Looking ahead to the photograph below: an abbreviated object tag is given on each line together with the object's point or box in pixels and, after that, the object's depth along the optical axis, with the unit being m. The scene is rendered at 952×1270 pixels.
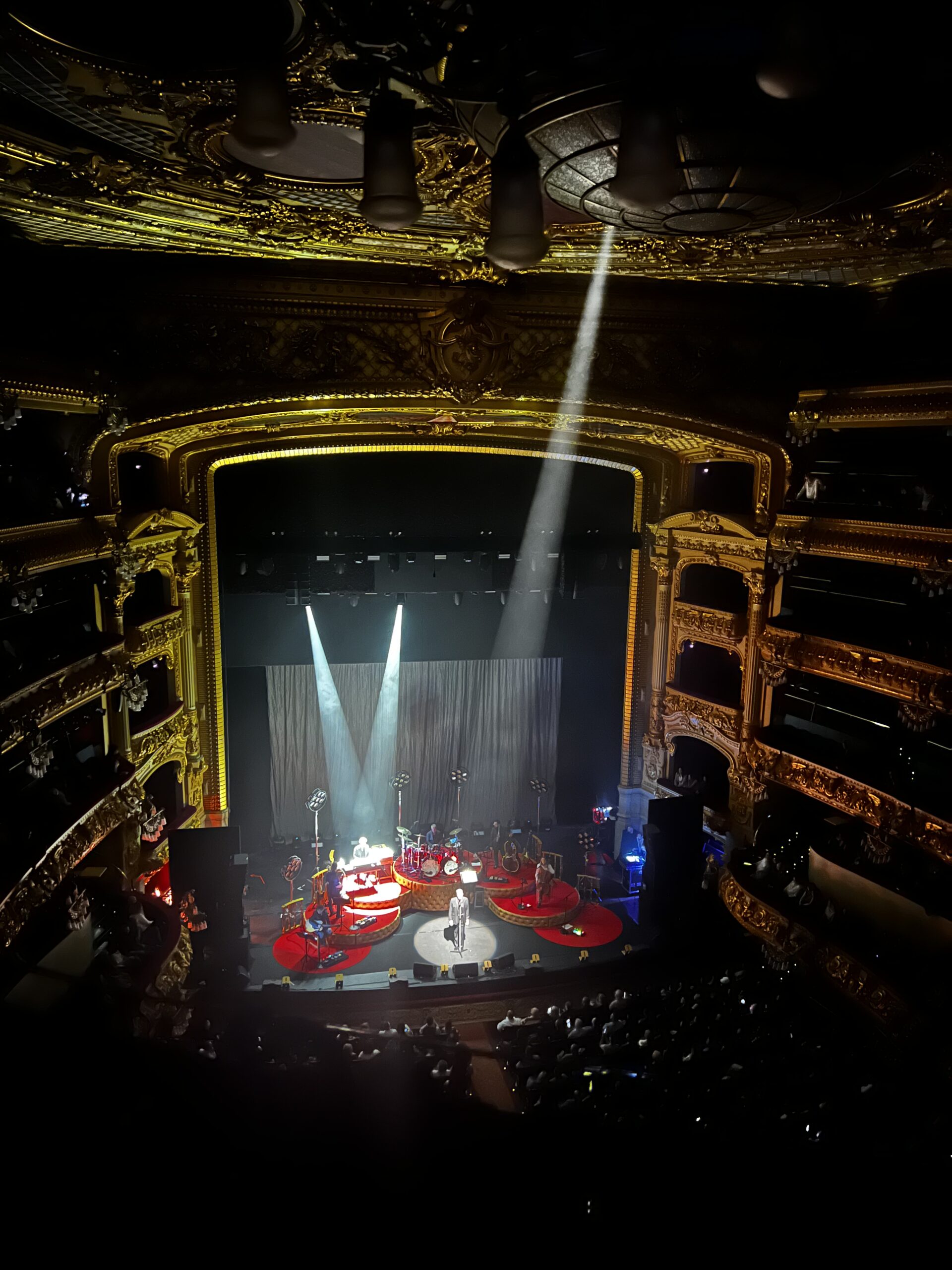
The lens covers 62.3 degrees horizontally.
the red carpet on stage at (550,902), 11.95
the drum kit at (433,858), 12.53
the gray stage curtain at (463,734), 15.10
